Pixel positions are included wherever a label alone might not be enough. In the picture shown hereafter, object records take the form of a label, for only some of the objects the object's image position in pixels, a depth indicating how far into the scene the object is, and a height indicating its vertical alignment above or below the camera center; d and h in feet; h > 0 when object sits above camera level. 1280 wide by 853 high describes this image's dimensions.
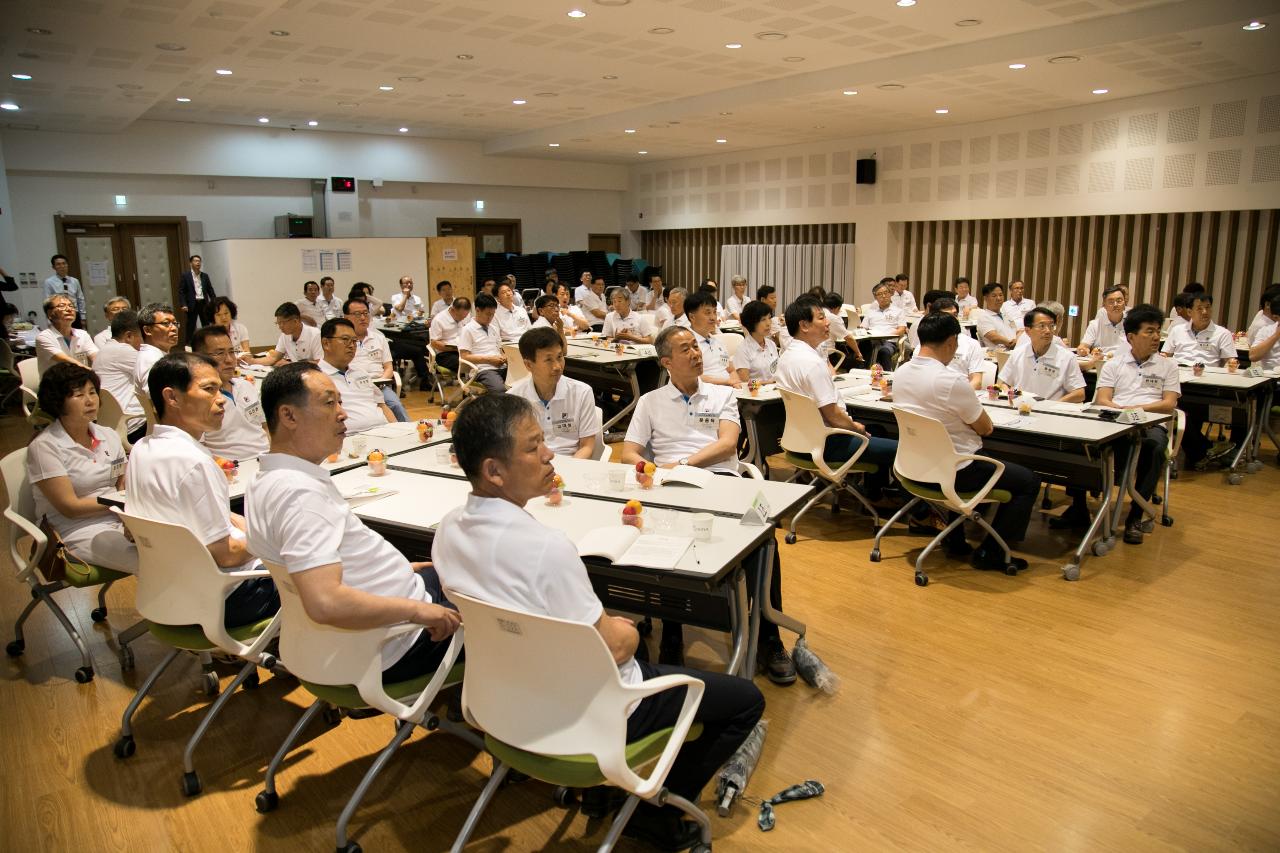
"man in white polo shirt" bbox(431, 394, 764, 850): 6.54 -2.15
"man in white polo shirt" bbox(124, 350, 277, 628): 9.41 -2.47
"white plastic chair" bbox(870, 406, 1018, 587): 14.51 -3.53
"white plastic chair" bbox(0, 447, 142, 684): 11.61 -3.99
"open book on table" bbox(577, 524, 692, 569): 8.75 -2.90
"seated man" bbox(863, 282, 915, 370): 32.37 -2.23
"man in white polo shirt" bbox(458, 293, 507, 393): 28.48 -2.41
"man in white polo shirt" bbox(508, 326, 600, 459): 14.12 -2.25
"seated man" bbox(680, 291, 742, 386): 21.83 -1.56
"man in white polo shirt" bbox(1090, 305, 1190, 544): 16.97 -2.53
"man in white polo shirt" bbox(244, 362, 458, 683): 7.42 -2.37
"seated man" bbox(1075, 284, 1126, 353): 25.43 -1.89
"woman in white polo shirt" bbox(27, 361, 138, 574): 11.38 -2.69
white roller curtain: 47.65 +0.13
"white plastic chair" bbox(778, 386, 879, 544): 16.48 -3.43
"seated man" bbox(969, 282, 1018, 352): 29.96 -2.01
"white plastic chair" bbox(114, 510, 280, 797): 8.91 -3.47
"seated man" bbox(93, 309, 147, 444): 20.08 -2.08
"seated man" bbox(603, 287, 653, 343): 31.41 -2.01
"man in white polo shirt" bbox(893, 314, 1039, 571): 14.80 -2.52
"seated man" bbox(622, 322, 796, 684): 13.67 -2.44
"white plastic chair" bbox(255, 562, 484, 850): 7.79 -3.63
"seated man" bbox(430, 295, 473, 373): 30.68 -2.12
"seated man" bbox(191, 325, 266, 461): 14.44 -2.46
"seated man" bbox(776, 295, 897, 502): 16.71 -2.18
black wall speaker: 43.76 +4.95
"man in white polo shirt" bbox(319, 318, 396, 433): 16.48 -2.07
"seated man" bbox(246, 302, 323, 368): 23.89 -1.88
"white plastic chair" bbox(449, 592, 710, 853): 6.34 -3.34
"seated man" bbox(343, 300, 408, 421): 21.13 -1.94
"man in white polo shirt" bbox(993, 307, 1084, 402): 19.04 -2.20
